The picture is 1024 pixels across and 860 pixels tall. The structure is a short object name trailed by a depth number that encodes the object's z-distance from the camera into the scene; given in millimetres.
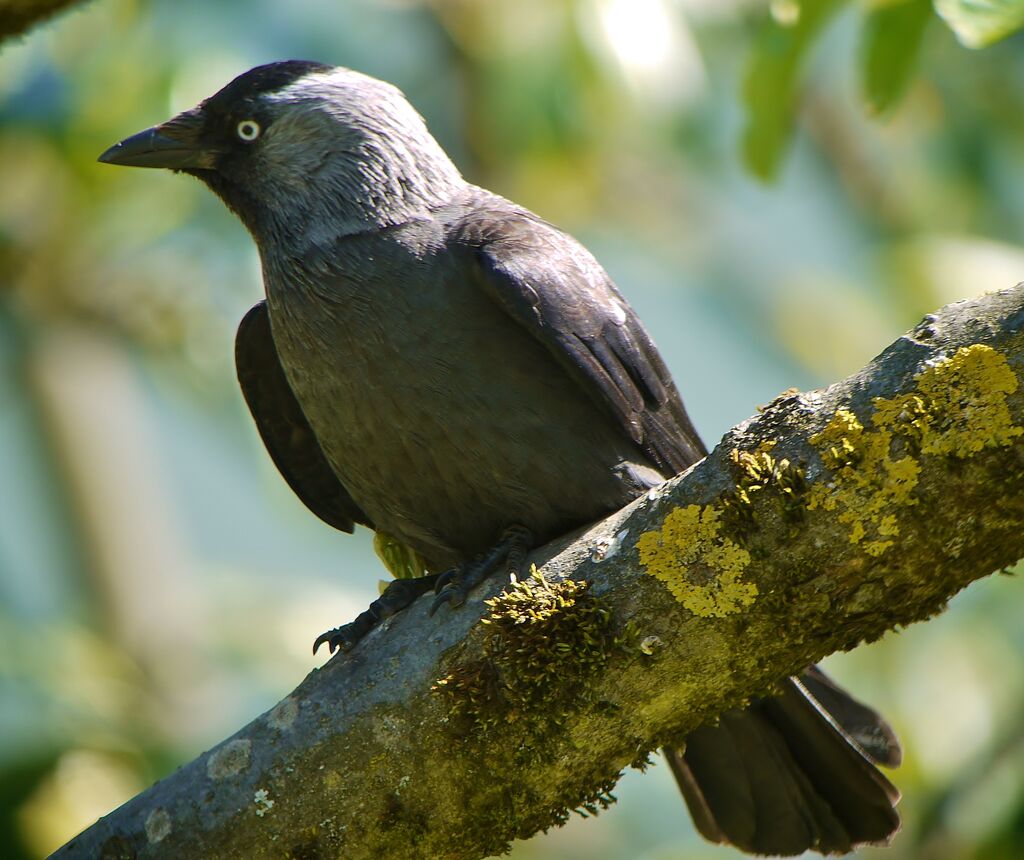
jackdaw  8000
